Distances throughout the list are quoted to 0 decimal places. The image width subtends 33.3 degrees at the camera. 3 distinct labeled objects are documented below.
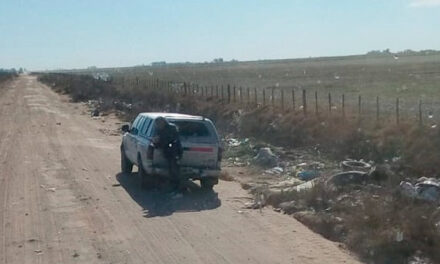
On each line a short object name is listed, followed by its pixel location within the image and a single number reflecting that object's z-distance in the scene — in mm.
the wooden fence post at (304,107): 25562
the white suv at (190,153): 16281
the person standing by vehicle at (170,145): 15953
